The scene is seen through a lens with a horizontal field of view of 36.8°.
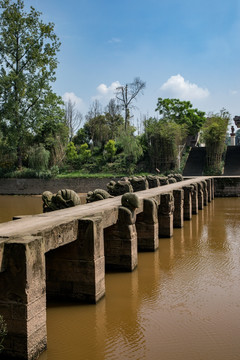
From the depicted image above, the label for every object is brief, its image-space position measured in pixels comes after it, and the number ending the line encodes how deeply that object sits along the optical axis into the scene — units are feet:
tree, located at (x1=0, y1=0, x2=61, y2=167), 96.22
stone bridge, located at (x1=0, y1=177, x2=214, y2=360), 12.96
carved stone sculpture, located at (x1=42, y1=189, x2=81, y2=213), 26.81
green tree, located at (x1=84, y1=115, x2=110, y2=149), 140.26
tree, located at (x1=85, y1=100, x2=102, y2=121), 165.27
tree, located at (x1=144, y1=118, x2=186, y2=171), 104.78
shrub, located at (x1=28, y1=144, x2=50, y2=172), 102.94
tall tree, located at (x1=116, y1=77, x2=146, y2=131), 131.40
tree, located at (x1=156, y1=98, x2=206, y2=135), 128.88
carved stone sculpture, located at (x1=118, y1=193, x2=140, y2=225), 23.76
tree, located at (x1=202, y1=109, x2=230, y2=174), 100.89
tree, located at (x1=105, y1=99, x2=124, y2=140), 144.71
